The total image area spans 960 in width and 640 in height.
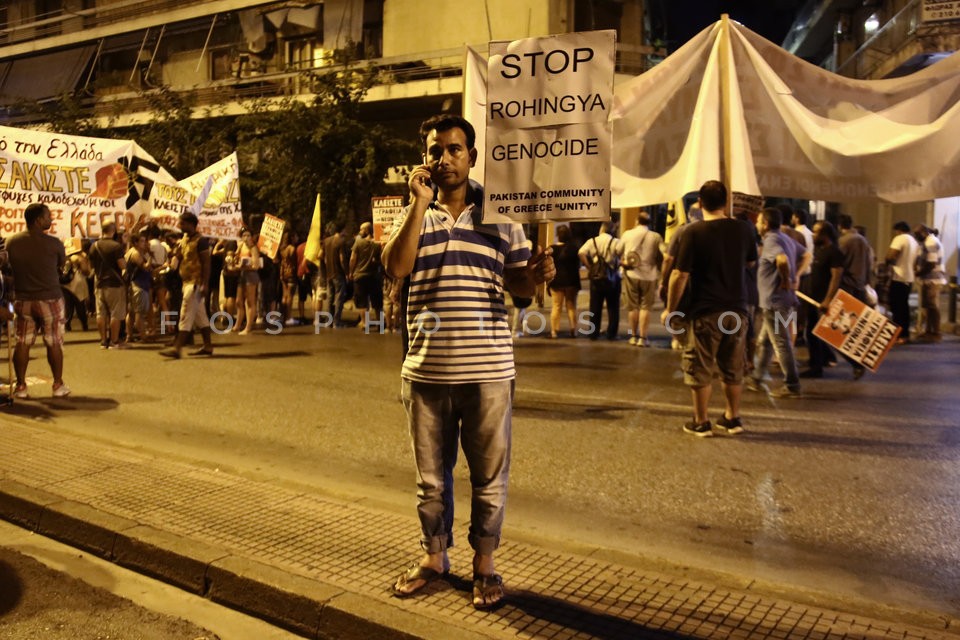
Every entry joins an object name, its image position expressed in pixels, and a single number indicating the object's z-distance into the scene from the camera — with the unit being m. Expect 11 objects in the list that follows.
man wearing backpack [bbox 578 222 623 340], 13.14
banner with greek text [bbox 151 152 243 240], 13.69
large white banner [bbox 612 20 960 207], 6.14
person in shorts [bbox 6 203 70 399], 8.33
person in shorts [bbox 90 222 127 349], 11.84
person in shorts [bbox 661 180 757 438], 6.72
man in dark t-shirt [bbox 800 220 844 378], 9.35
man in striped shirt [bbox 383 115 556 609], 3.62
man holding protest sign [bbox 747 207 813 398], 8.52
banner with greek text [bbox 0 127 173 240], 10.52
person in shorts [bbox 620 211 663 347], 12.71
